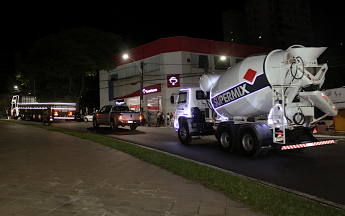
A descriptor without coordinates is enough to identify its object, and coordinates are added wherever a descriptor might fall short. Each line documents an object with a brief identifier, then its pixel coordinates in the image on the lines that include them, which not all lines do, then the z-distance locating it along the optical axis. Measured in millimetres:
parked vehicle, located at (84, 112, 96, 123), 36100
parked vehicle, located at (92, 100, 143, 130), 19797
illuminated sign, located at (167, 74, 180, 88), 33312
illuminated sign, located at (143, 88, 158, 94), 35194
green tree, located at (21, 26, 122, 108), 36219
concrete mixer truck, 8430
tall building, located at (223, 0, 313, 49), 91000
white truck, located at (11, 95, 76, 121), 36300
